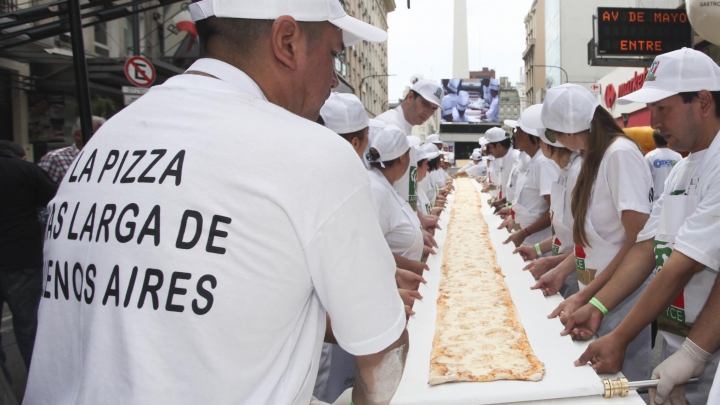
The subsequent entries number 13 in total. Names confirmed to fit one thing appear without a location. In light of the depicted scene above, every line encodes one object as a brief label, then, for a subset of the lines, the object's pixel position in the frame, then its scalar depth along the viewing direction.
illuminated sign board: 10.50
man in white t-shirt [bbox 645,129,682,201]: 5.33
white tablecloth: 1.67
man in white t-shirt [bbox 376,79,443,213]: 4.84
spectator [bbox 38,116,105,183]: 5.49
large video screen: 49.91
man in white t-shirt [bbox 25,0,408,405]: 0.90
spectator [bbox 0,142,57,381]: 3.81
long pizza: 1.85
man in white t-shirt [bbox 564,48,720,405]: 1.79
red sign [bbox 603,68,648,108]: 16.43
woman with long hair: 2.42
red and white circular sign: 6.90
